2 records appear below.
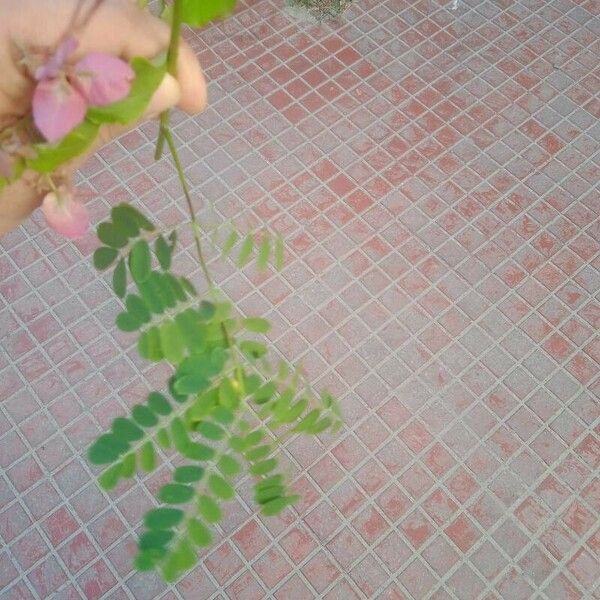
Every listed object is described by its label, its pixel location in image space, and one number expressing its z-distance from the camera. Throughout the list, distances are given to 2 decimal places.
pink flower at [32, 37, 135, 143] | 0.27
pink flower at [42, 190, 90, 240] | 0.35
